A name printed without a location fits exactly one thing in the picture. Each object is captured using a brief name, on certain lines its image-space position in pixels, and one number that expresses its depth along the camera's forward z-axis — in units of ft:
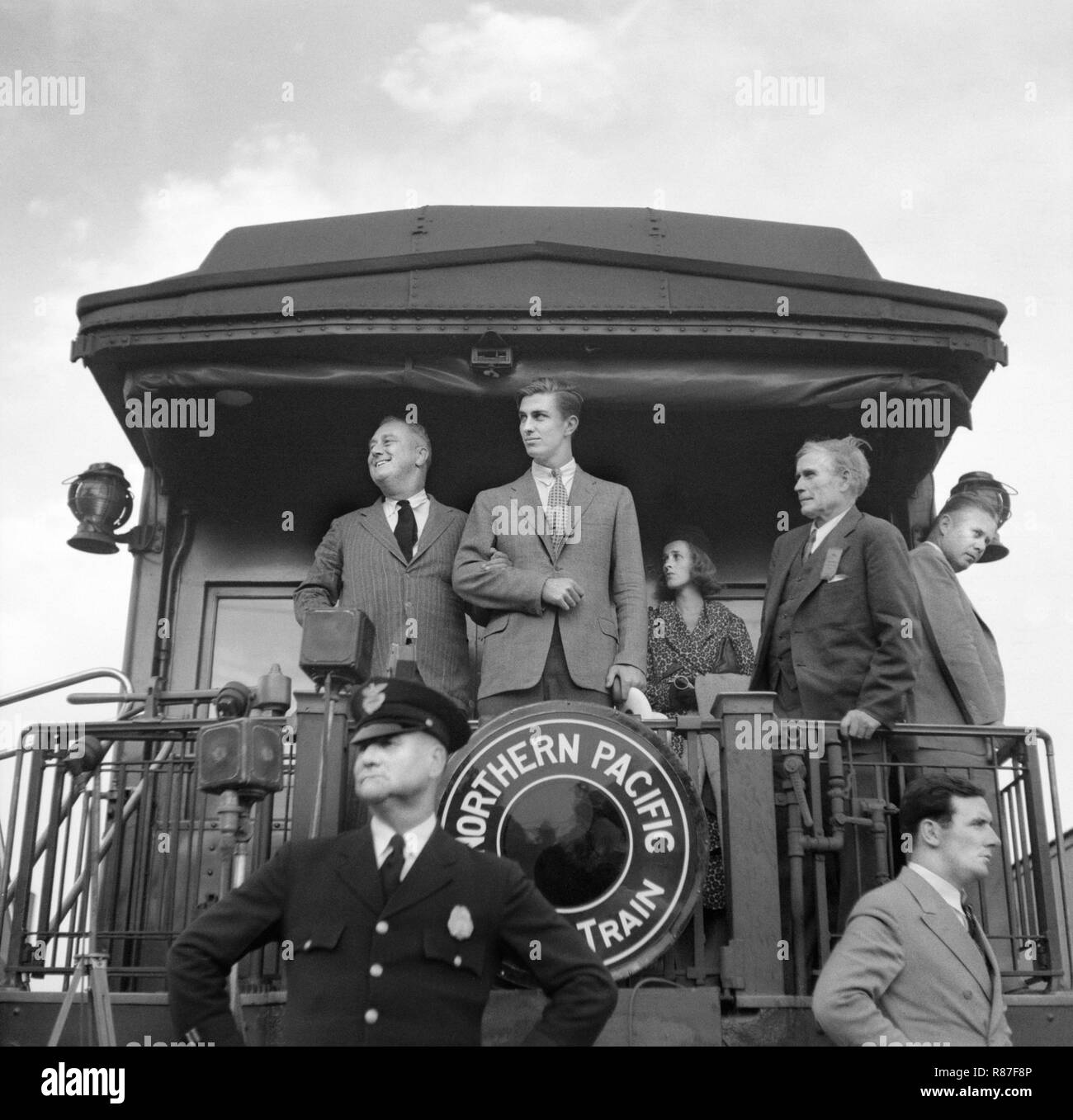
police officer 14.52
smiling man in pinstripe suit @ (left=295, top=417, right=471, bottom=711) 23.40
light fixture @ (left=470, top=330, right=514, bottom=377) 25.68
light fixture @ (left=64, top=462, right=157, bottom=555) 28.76
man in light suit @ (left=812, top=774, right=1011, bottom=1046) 15.99
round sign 18.83
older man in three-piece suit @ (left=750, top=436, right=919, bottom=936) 20.27
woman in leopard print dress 24.09
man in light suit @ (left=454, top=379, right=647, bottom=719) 21.45
